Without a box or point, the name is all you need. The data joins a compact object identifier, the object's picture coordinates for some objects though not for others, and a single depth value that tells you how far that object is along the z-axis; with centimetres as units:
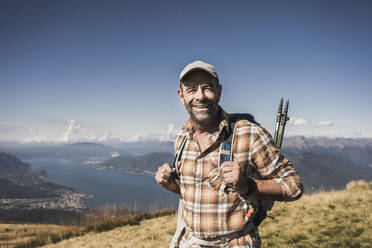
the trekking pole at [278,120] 280
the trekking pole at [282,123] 279
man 158
